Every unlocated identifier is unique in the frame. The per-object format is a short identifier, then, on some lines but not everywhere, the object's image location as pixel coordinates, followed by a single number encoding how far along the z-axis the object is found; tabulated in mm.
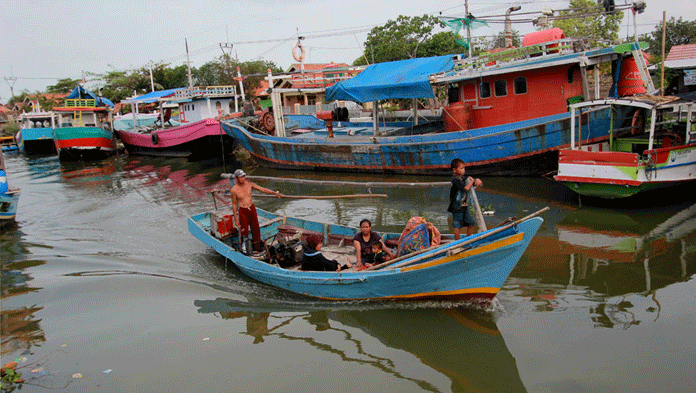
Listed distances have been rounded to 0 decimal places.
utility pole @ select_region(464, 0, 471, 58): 15602
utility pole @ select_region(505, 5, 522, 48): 16088
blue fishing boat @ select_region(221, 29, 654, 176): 13367
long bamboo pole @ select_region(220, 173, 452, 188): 7066
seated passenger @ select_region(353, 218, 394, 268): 6855
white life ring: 24500
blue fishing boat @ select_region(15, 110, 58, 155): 30500
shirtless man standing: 7953
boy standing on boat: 6676
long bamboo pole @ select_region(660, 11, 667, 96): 13156
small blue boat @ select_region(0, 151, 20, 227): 11781
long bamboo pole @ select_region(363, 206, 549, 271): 5426
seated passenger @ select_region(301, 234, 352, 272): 6914
